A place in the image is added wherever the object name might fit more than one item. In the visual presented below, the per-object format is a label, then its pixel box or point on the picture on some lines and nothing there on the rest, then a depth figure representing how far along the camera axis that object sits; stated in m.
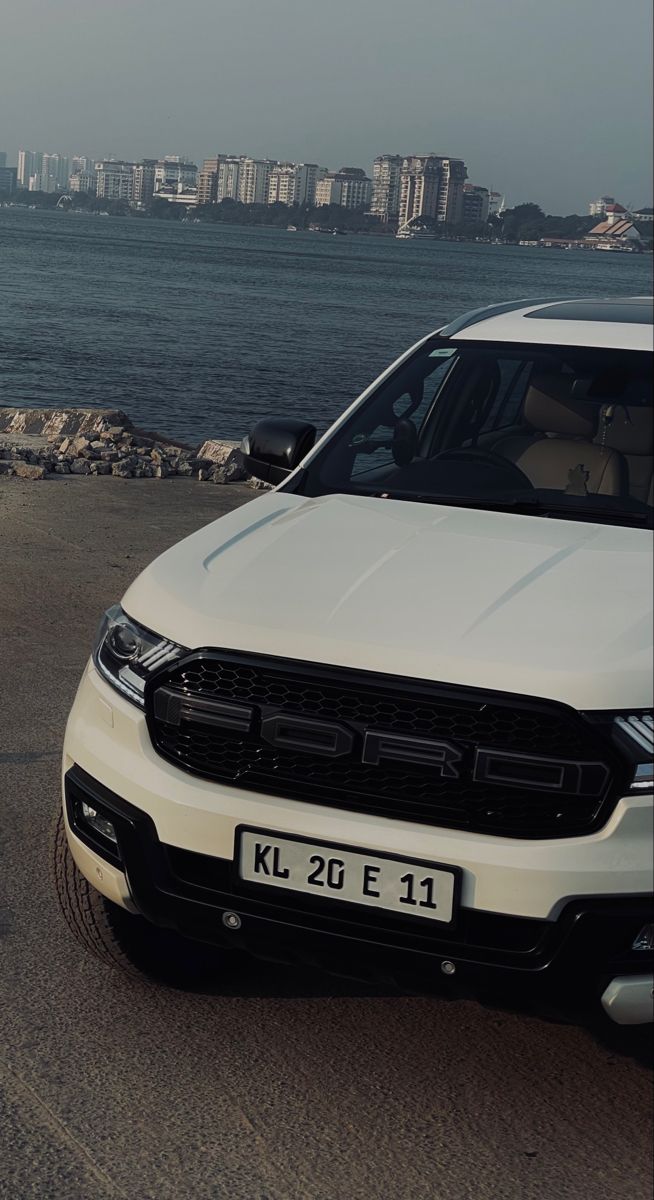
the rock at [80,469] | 11.63
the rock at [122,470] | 11.65
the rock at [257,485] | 11.88
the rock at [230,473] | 11.95
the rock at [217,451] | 13.73
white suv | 2.72
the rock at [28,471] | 11.21
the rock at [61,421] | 18.25
